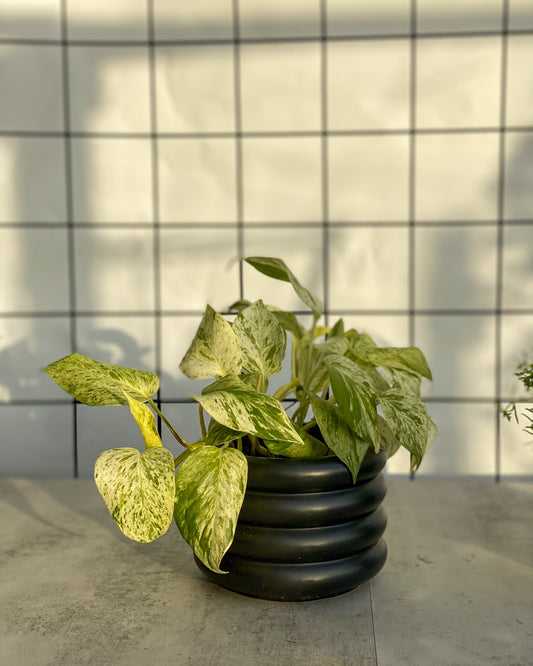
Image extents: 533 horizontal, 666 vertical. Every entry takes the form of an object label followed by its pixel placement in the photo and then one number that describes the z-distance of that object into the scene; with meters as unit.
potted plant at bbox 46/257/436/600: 0.61
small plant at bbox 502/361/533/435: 0.77
